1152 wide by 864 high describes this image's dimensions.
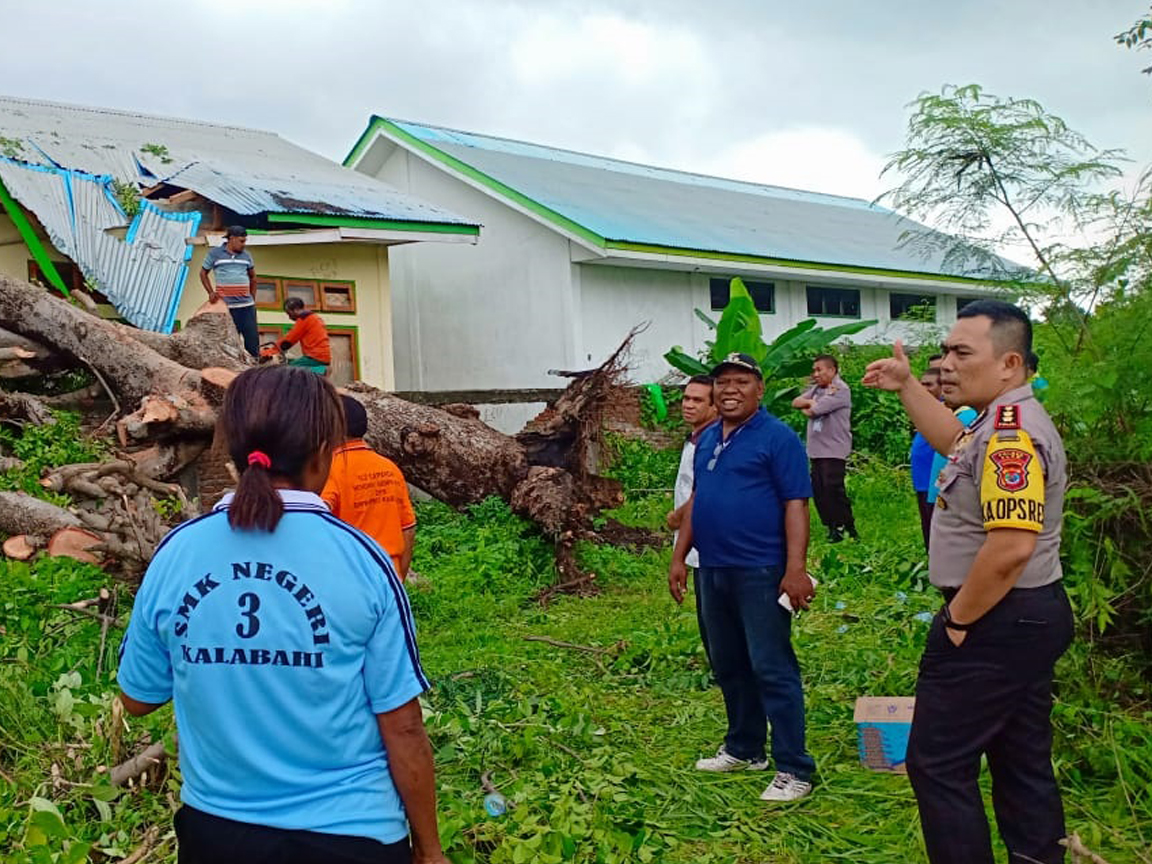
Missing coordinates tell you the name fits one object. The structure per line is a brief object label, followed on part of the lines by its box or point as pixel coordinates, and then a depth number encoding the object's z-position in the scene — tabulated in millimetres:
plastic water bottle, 4086
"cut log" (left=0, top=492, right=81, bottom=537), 8297
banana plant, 14320
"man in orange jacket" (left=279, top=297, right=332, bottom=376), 11930
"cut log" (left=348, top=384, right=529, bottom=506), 10008
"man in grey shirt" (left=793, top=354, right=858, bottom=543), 9805
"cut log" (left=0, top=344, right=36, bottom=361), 10164
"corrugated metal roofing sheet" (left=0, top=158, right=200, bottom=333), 13108
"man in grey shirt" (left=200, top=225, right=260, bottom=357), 11836
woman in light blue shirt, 2125
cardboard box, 4617
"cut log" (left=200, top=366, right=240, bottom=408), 9859
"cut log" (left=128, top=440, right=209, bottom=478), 9602
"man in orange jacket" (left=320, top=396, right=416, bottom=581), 4926
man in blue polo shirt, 4535
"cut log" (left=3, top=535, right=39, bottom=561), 8023
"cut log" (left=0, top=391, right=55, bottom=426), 9977
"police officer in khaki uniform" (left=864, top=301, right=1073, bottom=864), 2959
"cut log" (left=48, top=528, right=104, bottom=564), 8008
